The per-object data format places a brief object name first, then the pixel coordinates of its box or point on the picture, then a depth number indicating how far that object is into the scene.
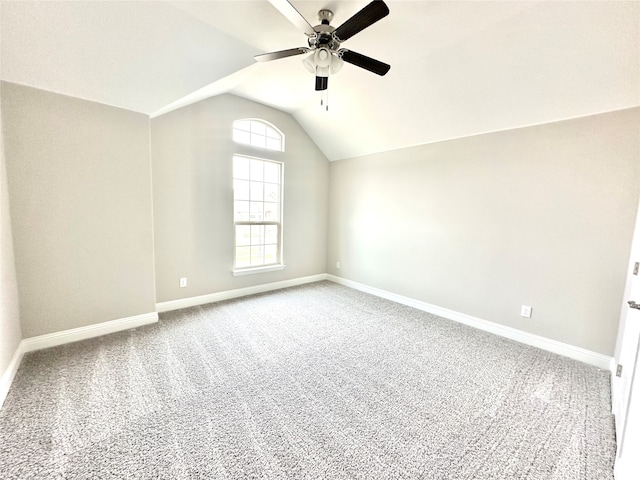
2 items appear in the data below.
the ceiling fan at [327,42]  1.51
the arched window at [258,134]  3.76
